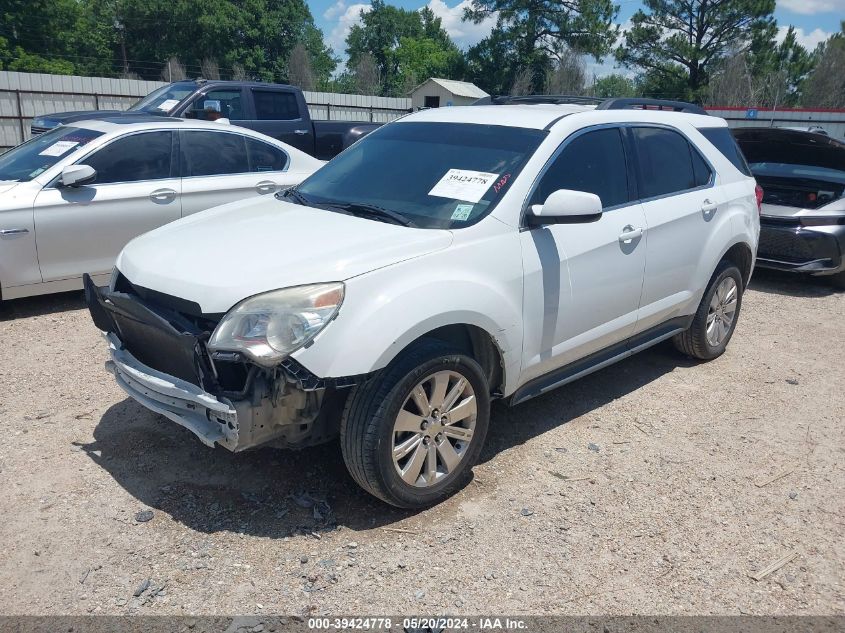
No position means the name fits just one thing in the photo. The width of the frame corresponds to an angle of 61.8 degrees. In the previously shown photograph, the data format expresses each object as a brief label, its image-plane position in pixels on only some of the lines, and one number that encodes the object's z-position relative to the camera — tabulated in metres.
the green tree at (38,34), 43.41
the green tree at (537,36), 49.84
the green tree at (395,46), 79.38
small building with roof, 50.53
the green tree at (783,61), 43.56
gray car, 7.68
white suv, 2.97
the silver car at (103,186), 5.71
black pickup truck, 10.21
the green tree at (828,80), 42.78
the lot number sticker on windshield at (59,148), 6.15
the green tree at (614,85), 92.12
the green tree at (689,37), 44.03
